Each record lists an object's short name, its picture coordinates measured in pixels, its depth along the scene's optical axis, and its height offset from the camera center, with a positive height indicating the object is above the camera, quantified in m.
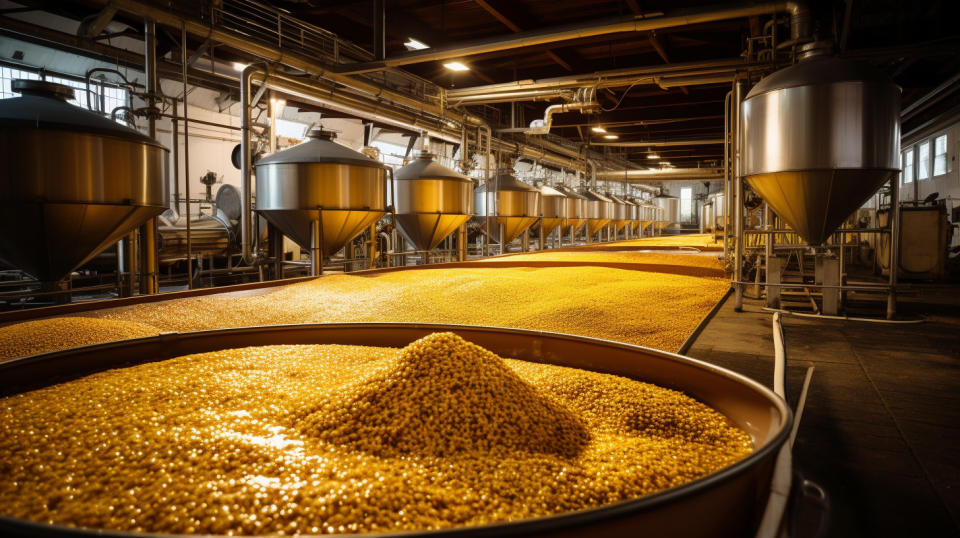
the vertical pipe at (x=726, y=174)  4.69 +0.67
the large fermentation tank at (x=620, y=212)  16.00 +1.10
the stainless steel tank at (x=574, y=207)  12.32 +0.98
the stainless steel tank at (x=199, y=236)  6.09 +0.16
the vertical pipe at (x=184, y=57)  4.31 +1.66
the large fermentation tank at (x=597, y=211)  13.56 +0.97
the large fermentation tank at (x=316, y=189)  4.93 +0.57
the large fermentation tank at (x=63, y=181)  3.07 +0.43
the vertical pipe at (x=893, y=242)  3.14 +0.02
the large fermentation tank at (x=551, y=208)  11.35 +0.87
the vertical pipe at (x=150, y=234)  4.08 +0.12
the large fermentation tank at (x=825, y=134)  3.00 +0.67
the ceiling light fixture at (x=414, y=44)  5.61 +2.34
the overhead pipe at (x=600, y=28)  4.05 +1.97
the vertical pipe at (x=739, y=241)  3.41 +0.03
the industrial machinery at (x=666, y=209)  23.92 +1.78
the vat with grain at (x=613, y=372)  0.52 -0.29
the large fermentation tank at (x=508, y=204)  9.32 +0.79
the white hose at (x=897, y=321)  3.00 -0.45
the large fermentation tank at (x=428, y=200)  6.88 +0.64
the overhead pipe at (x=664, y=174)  15.16 +2.16
